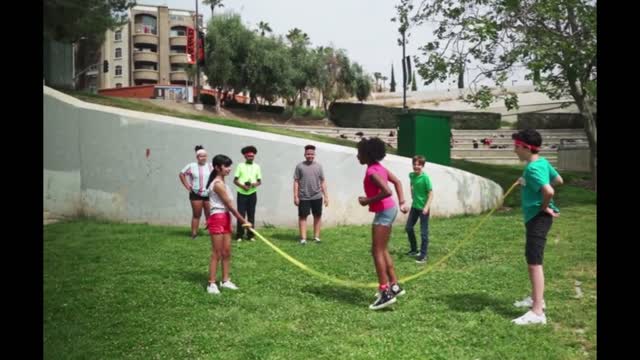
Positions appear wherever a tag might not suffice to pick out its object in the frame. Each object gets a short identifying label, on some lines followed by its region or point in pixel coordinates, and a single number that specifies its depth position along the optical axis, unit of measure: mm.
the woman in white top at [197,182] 10836
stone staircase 29938
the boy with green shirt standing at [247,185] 11031
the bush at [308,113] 51125
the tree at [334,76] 52031
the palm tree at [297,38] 48000
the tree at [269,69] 43938
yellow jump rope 7309
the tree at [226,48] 42219
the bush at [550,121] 38156
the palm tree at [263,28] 45275
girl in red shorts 6957
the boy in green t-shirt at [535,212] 5738
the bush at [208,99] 46625
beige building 38219
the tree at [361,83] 54469
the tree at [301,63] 48406
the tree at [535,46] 15859
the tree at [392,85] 72038
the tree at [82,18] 14909
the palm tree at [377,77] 57531
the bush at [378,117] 40406
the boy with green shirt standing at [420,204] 9109
